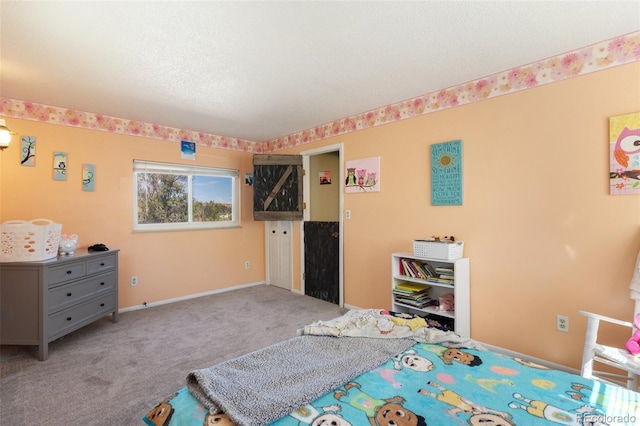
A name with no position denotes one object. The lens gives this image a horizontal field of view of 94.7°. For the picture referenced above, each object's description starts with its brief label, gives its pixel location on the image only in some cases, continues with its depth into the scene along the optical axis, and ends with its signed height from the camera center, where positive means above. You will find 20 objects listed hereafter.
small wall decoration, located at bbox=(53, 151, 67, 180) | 3.27 +0.58
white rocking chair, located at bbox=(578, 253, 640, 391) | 1.67 -0.81
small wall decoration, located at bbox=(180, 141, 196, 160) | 4.23 +0.97
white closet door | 4.77 -0.61
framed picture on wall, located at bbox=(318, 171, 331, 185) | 4.61 +0.61
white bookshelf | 2.57 -0.70
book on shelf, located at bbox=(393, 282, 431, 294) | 2.83 -0.71
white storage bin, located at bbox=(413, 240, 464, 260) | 2.59 -0.30
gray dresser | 2.52 -0.74
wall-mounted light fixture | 2.52 +0.70
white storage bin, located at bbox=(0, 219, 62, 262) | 2.53 -0.21
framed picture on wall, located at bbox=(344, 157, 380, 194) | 3.46 +0.50
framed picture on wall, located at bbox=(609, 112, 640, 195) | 1.96 +0.41
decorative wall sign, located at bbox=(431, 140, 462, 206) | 2.77 +0.41
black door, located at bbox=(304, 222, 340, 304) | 4.02 -0.63
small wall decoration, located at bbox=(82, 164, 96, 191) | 3.45 +0.48
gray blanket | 1.10 -0.71
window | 3.97 +0.30
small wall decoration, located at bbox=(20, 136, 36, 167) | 3.10 +0.70
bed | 1.07 -0.73
